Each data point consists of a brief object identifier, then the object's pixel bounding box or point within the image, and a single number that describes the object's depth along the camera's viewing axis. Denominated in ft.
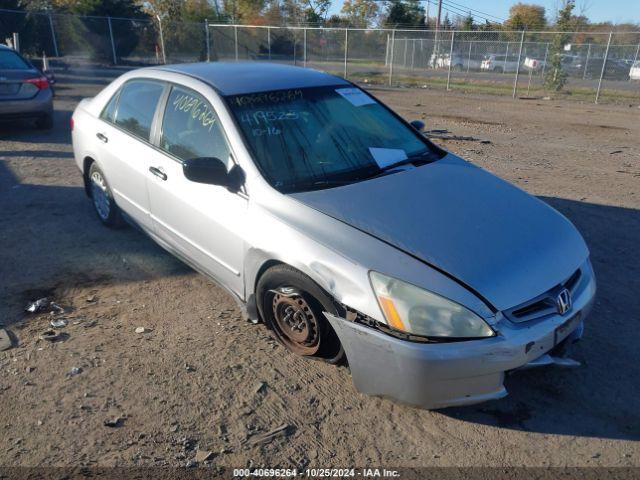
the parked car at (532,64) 67.26
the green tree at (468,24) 133.93
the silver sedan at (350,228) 8.43
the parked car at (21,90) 30.04
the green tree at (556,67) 60.54
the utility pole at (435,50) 79.47
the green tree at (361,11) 177.47
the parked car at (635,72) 66.59
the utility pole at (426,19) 156.25
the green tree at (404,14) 150.30
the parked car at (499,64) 74.18
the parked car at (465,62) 79.20
